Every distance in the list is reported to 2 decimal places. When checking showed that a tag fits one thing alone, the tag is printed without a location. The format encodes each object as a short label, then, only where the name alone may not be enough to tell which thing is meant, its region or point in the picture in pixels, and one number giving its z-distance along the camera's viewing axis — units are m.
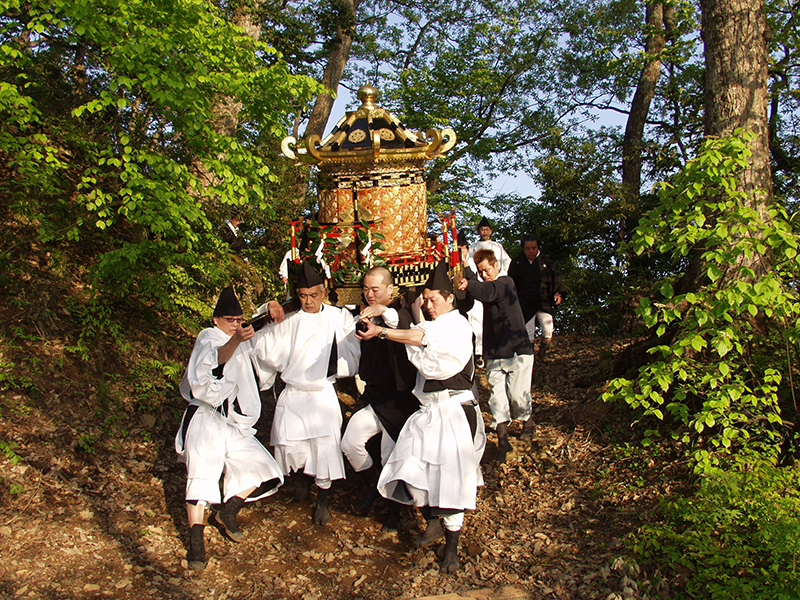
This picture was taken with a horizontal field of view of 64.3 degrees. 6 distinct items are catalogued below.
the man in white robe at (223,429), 4.64
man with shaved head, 5.28
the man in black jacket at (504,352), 6.43
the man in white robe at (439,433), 4.66
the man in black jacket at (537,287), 8.07
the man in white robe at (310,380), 5.39
